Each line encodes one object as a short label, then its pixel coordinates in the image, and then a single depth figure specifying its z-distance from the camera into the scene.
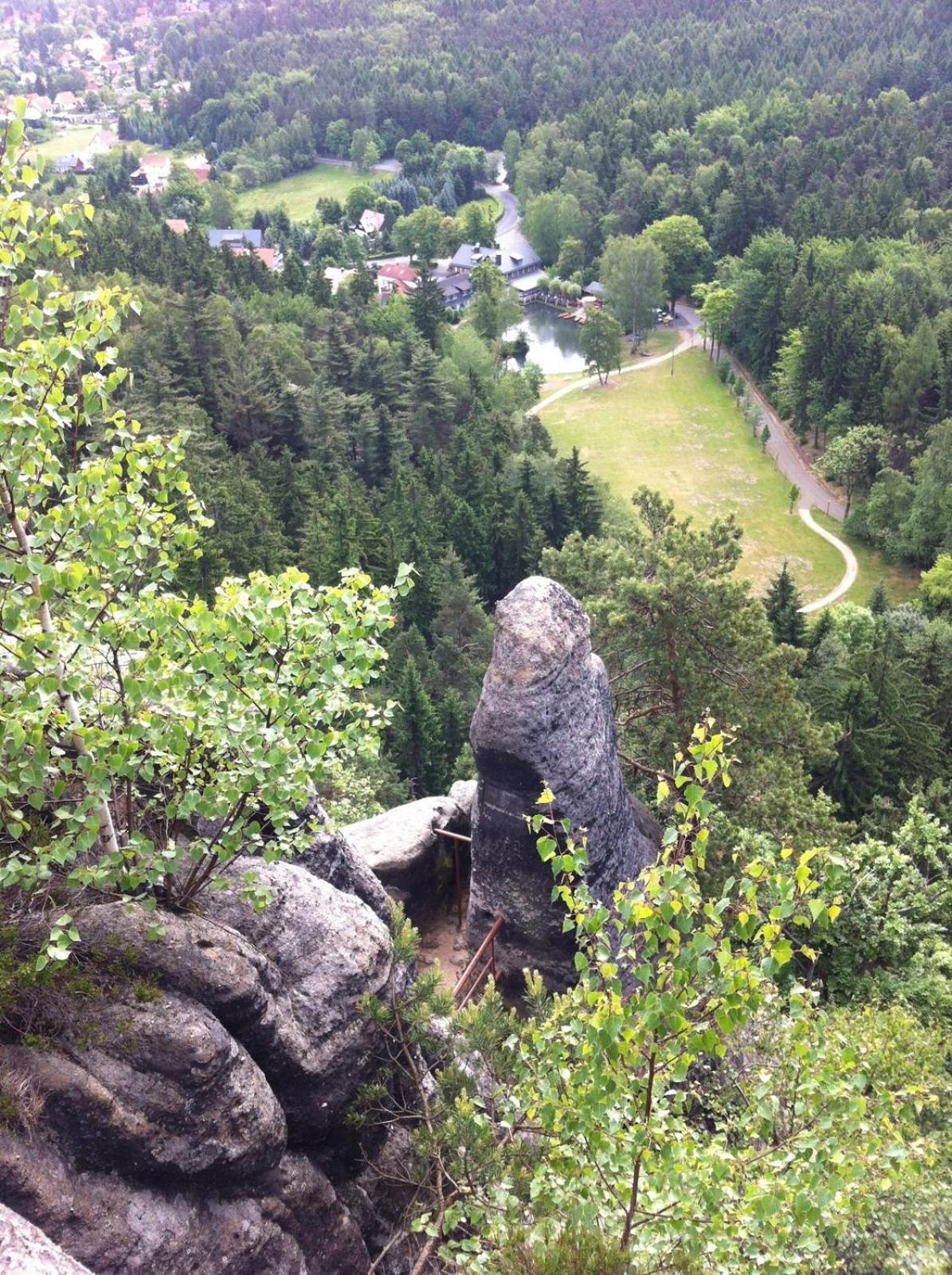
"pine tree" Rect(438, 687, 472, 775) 44.00
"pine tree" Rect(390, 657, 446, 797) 40.47
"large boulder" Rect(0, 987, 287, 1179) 9.20
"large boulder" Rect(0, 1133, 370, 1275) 8.77
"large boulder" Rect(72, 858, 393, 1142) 10.44
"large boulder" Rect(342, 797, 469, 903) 21.05
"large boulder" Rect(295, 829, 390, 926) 14.29
